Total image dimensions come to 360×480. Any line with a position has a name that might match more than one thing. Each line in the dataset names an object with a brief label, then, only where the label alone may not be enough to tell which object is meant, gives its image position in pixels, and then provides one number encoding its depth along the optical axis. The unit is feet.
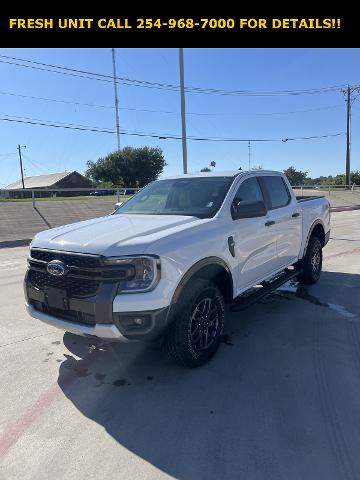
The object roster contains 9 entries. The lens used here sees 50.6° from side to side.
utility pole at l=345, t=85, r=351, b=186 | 153.38
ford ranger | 10.08
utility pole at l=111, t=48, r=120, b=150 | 148.72
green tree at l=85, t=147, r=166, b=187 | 201.77
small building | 241.55
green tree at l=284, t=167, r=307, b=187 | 239.50
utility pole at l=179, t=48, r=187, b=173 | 55.83
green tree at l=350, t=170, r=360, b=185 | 197.05
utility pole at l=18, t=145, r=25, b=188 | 268.41
